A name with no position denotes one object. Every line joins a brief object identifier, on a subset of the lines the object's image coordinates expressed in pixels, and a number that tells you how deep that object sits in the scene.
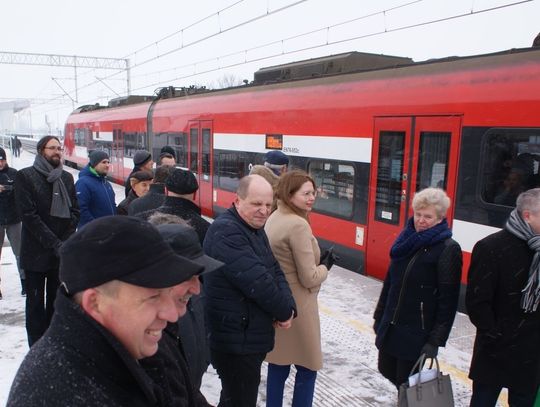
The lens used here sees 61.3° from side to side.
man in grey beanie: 4.43
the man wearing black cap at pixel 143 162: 4.99
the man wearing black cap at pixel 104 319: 0.97
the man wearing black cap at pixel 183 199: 2.86
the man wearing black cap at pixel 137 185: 4.51
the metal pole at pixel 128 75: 26.40
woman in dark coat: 2.63
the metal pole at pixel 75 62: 32.79
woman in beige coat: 2.78
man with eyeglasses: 3.66
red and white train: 4.55
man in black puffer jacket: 2.38
